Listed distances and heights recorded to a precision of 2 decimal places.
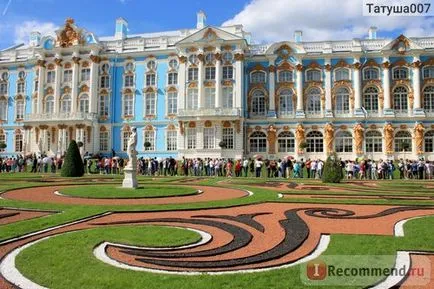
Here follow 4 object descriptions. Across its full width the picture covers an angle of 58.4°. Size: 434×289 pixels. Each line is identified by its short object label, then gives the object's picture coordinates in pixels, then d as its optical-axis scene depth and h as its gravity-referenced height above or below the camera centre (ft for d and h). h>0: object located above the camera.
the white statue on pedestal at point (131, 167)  62.85 -0.92
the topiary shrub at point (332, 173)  79.14 -2.41
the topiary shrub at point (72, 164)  91.45 -0.60
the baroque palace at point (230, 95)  150.00 +27.30
